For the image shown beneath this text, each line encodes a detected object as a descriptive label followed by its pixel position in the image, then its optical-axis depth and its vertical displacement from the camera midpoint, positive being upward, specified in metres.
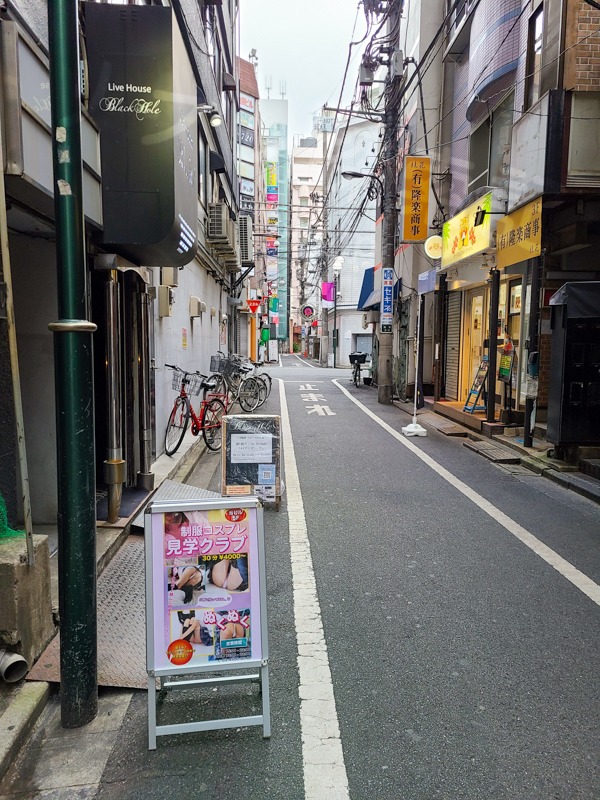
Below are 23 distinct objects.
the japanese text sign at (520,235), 8.96 +1.83
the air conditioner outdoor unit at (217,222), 14.42 +3.06
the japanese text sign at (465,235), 10.98 +2.33
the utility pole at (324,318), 47.84 +2.23
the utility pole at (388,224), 16.73 +3.56
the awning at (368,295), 21.31 +1.93
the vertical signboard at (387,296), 17.38 +1.40
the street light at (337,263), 39.14 +5.48
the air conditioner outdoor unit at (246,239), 24.25 +4.43
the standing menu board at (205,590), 2.73 -1.23
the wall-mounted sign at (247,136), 44.66 +16.51
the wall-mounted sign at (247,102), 44.62 +19.21
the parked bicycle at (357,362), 24.03 -0.90
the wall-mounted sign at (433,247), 14.87 +2.53
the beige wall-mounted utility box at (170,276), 8.52 +1.00
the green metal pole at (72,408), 2.59 -0.32
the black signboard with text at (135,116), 4.73 +1.91
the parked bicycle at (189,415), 8.91 -1.27
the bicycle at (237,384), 13.47 -1.09
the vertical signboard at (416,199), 15.27 +3.99
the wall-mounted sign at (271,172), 70.12 +21.49
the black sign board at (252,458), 6.40 -1.34
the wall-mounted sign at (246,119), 44.41 +17.81
